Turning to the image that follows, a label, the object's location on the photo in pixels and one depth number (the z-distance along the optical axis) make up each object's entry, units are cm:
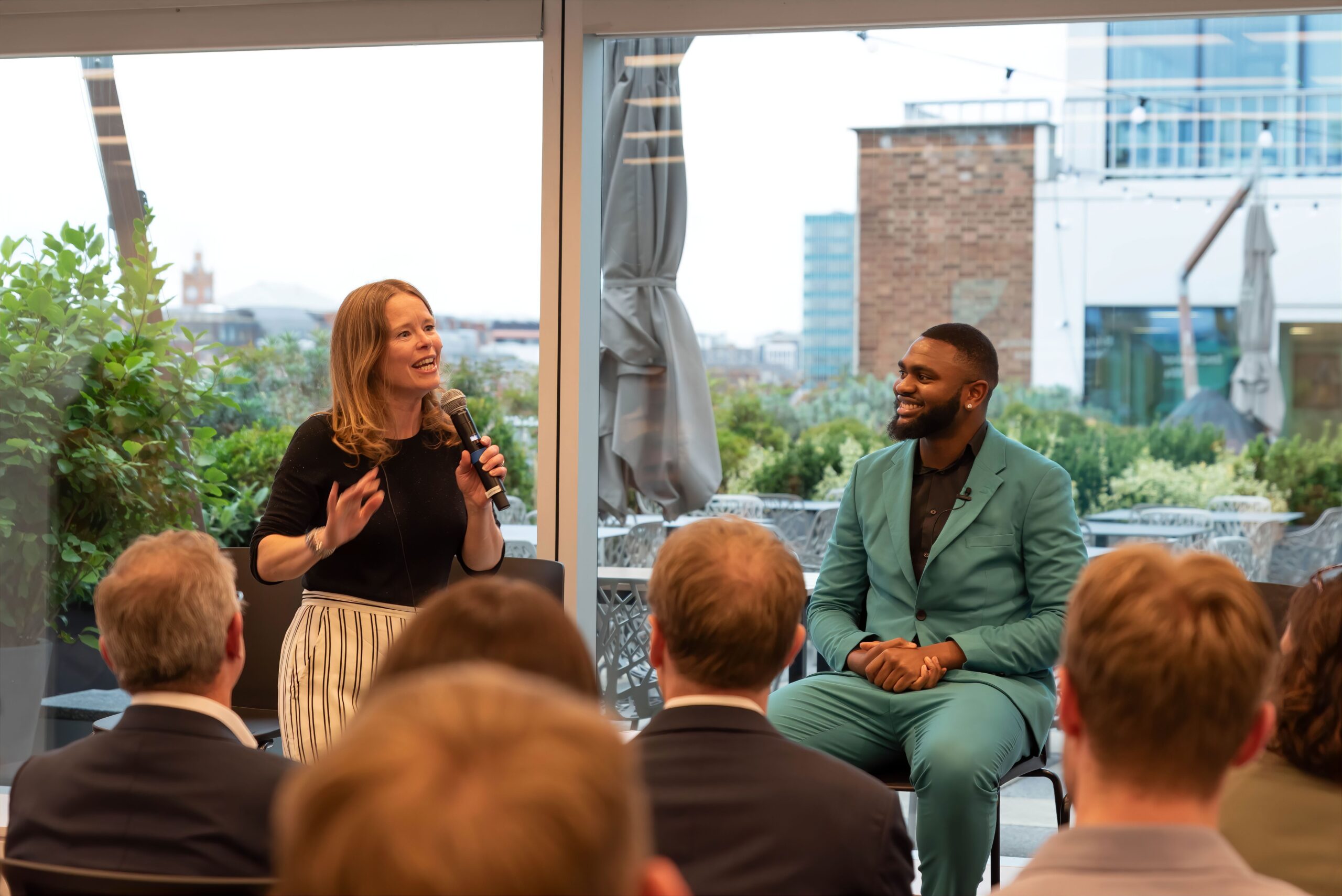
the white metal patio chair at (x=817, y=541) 447
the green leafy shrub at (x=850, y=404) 452
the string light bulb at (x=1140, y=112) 431
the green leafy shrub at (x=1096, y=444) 438
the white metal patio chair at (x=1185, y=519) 429
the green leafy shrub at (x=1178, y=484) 431
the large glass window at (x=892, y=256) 430
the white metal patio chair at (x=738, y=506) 452
